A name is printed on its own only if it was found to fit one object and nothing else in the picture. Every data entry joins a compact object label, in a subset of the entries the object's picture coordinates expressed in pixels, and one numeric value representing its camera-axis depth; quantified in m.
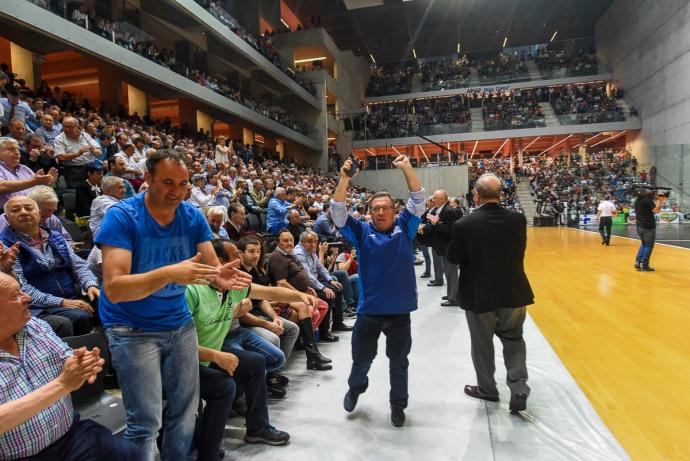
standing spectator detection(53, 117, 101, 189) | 5.64
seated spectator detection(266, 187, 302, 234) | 7.83
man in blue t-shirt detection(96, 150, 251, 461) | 1.72
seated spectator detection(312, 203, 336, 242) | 7.69
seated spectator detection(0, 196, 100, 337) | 2.77
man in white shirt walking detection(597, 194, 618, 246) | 12.37
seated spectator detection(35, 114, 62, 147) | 6.27
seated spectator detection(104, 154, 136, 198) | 5.73
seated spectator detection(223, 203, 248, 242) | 6.12
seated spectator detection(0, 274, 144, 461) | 1.37
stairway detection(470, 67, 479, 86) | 33.28
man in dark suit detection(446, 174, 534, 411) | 3.07
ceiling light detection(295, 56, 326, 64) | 28.42
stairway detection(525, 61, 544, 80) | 32.44
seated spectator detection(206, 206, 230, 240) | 4.91
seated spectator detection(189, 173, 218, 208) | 6.91
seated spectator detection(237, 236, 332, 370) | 3.32
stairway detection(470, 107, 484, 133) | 29.69
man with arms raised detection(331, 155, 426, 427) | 3.03
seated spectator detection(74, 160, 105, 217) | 5.60
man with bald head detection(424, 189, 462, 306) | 5.46
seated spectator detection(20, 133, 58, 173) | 5.30
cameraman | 7.95
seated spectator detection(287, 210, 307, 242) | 7.46
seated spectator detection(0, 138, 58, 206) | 3.70
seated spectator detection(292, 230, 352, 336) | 4.79
